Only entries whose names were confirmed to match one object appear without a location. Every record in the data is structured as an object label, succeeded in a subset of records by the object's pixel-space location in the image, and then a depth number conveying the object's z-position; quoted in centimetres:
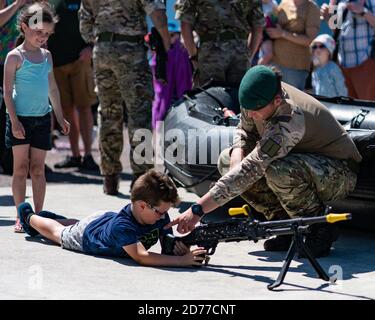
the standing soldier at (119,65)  1600
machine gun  1030
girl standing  1298
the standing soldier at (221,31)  1642
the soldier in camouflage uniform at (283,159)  1103
